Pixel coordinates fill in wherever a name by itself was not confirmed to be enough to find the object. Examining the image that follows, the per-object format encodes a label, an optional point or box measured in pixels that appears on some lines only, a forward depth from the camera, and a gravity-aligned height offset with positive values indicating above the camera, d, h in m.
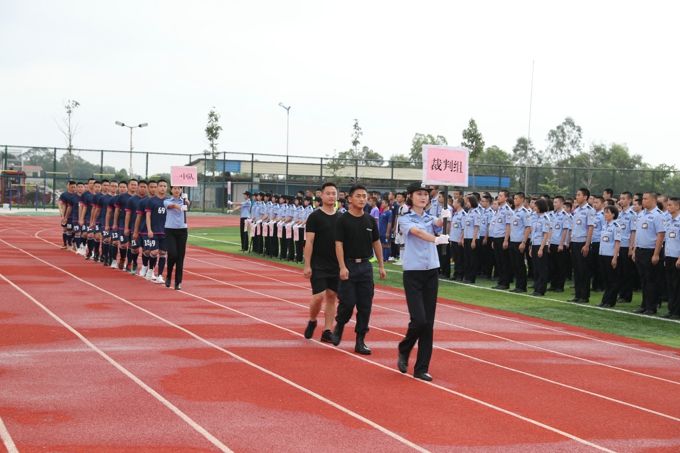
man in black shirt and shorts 11.12 -0.74
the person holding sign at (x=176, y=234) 16.44 -0.77
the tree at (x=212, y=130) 65.88 +4.99
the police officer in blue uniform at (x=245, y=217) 28.84 -0.70
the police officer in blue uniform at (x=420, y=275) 9.08 -0.79
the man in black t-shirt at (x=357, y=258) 10.50 -0.71
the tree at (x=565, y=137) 95.44 +7.81
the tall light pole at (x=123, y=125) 59.66 +4.72
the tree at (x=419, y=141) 95.22 +7.04
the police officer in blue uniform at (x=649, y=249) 15.38 -0.71
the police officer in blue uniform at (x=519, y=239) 18.78 -0.74
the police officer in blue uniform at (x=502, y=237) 19.34 -0.73
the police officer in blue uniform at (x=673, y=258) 14.98 -0.83
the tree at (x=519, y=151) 107.53 +7.00
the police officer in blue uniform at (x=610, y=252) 16.42 -0.84
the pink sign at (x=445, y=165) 9.98 +0.45
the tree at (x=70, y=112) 71.75 +6.51
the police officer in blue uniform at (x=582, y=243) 17.19 -0.72
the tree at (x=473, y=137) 61.12 +4.78
